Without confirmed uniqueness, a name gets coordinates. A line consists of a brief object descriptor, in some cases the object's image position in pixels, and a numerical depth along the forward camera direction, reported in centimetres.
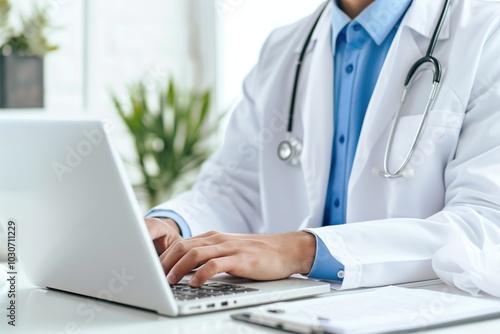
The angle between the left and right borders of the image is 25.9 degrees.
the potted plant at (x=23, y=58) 294
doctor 148
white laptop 125
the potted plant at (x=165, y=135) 327
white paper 118
